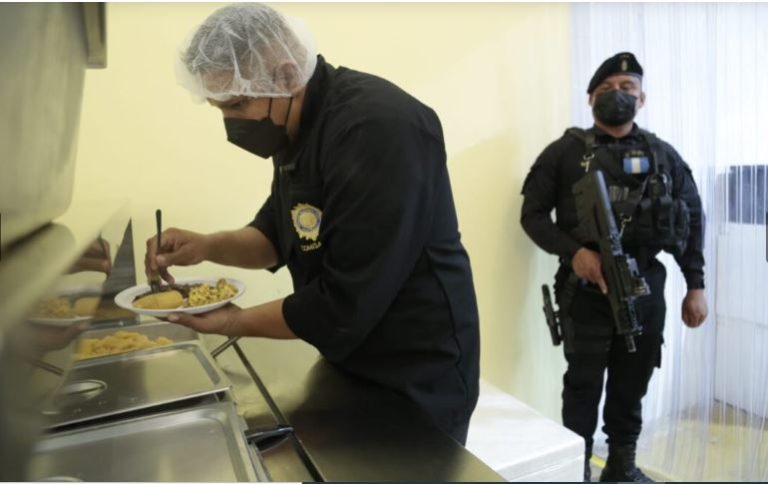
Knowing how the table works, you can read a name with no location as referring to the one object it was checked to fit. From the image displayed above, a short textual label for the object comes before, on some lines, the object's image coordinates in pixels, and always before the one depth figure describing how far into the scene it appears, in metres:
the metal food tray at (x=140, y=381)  0.78
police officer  1.82
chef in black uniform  0.82
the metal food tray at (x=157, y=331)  1.18
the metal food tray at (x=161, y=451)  0.63
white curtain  1.51
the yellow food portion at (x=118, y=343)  1.04
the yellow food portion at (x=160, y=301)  0.97
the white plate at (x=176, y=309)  0.89
